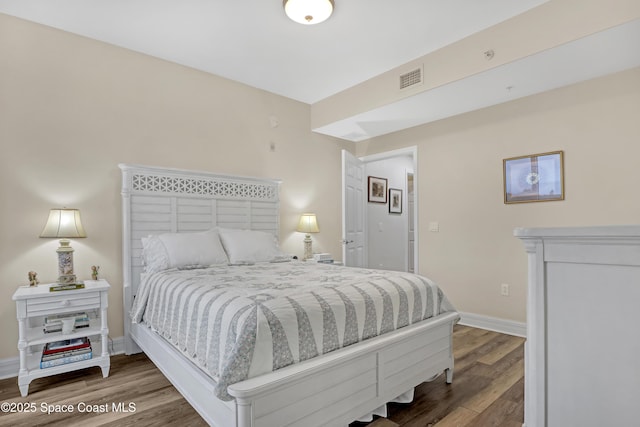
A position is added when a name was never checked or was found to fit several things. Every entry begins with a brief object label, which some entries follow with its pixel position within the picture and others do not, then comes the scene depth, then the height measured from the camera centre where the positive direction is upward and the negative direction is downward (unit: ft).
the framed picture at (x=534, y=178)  10.79 +1.17
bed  5.04 -2.03
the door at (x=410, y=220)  20.62 -0.35
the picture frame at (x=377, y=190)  18.54 +1.38
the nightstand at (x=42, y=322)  7.66 -2.57
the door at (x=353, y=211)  14.61 +0.18
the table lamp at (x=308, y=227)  14.03 -0.49
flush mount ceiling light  7.98 +4.91
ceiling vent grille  11.02 +4.47
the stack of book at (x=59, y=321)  8.34 -2.62
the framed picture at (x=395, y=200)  19.92 +0.84
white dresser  2.61 -0.94
